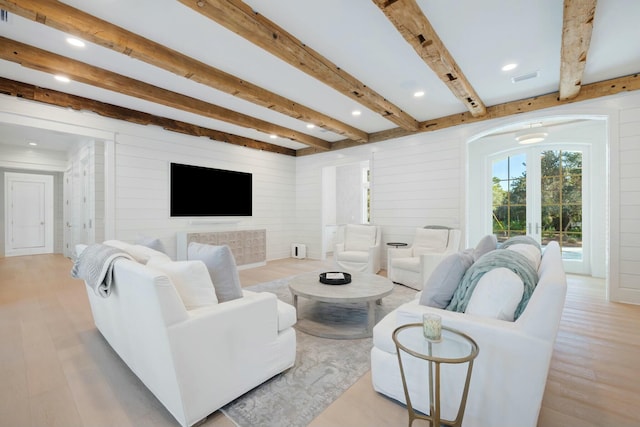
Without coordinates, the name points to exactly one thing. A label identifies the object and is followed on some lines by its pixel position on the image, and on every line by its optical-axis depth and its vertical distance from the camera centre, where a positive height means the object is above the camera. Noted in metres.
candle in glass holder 1.28 -0.52
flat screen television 4.97 +0.44
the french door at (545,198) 5.06 +0.29
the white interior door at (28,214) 6.77 +0.03
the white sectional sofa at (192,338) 1.40 -0.72
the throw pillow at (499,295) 1.46 -0.44
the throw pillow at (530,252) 1.96 -0.30
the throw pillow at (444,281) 1.72 -0.42
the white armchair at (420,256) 3.94 -0.63
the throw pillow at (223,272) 1.81 -0.38
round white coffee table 2.57 -1.06
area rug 1.56 -1.12
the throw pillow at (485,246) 2.35 -0.28
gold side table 1.19 -0.61
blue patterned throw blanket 1.55 -0.35
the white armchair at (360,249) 4.79 -0.65
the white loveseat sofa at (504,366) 1.24 -0.71
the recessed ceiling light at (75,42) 2.56 +1.61
